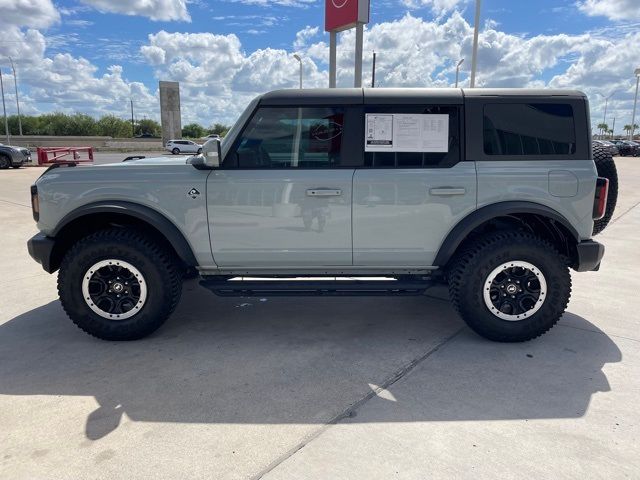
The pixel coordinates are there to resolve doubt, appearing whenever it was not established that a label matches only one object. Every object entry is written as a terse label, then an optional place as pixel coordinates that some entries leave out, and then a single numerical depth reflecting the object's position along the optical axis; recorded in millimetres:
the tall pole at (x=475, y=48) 16516
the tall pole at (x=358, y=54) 14977
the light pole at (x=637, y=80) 58956
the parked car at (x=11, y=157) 20297
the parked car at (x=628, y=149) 44234
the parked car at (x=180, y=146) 40131
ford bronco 3629
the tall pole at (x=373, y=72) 36128
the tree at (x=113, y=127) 79875
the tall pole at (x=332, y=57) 16062
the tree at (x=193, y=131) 86062
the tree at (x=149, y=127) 91588
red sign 14883
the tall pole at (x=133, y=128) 85912
